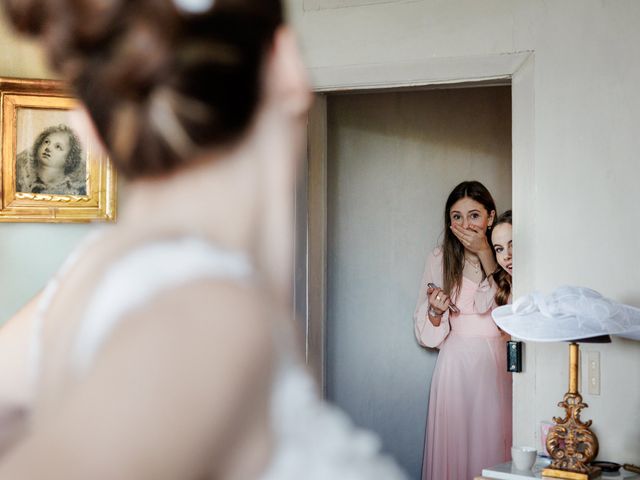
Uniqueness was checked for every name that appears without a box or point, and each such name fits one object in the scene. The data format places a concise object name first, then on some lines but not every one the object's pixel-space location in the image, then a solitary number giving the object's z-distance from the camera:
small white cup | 2.65
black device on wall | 2.88
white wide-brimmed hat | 2.51
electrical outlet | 2.78
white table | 2.59
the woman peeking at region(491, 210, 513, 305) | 4.05
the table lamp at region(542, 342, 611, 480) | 2.58
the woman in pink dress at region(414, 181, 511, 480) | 4.30
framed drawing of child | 3.14
